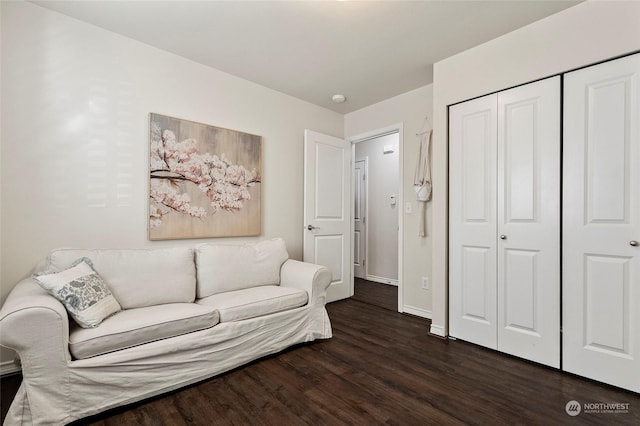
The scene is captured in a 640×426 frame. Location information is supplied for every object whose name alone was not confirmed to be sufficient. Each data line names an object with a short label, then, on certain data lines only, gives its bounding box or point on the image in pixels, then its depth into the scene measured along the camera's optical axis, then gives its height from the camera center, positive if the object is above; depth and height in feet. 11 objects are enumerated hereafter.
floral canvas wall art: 8.30 +0.94
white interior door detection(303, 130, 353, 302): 11.54 +0.16
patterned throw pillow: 5.30 -1.51
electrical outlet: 10.49 -2.54
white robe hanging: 10.10 +1.19
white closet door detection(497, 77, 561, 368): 6.87 -0.25
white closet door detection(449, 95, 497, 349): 7.91 -0.28
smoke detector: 11.47 +4.40
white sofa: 4.64 -2.24
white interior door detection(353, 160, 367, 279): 17.30 -0.53
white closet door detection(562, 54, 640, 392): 5.91 -0.26
